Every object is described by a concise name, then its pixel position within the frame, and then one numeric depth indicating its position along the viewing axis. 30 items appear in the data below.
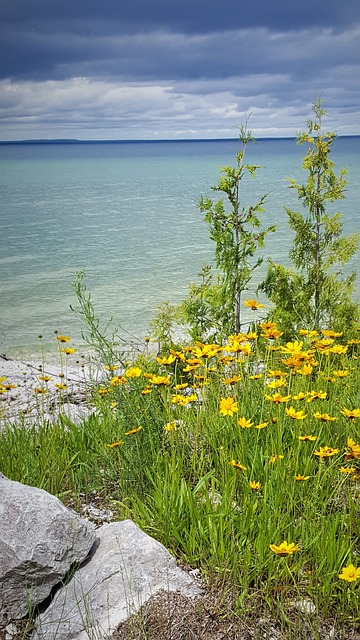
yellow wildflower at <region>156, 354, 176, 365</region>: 3.44
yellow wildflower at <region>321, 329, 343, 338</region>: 4.29
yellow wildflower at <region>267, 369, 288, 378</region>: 3.83
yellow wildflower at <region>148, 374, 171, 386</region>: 3.39
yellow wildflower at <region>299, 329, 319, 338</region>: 4.20
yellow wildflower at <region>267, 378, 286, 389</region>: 3.46
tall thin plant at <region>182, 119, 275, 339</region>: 6.65
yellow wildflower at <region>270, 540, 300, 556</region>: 2.38
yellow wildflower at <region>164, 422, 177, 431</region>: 3.33
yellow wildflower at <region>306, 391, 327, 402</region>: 3.27
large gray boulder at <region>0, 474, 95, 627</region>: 2.83
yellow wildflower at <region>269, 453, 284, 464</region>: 3.04
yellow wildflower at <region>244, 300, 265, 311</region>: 4.10
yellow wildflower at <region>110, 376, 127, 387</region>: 3.67
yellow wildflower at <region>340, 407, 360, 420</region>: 3.09
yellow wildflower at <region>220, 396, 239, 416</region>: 3.24
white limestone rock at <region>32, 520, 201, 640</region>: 2.66
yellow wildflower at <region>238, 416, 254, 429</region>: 3.02
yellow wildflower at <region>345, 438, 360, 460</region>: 2.86
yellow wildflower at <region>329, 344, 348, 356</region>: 3.92
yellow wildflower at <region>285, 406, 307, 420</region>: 3.08
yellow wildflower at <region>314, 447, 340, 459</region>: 2.85
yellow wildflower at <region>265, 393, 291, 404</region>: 3.15
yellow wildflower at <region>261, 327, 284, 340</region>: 3.92
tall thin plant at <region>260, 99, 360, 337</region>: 6.93
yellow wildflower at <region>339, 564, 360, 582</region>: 2.40
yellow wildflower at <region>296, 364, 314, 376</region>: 3.71
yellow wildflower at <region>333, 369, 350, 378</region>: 3.90
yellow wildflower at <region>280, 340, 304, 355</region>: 3.63
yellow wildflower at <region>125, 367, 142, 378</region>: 3.59
